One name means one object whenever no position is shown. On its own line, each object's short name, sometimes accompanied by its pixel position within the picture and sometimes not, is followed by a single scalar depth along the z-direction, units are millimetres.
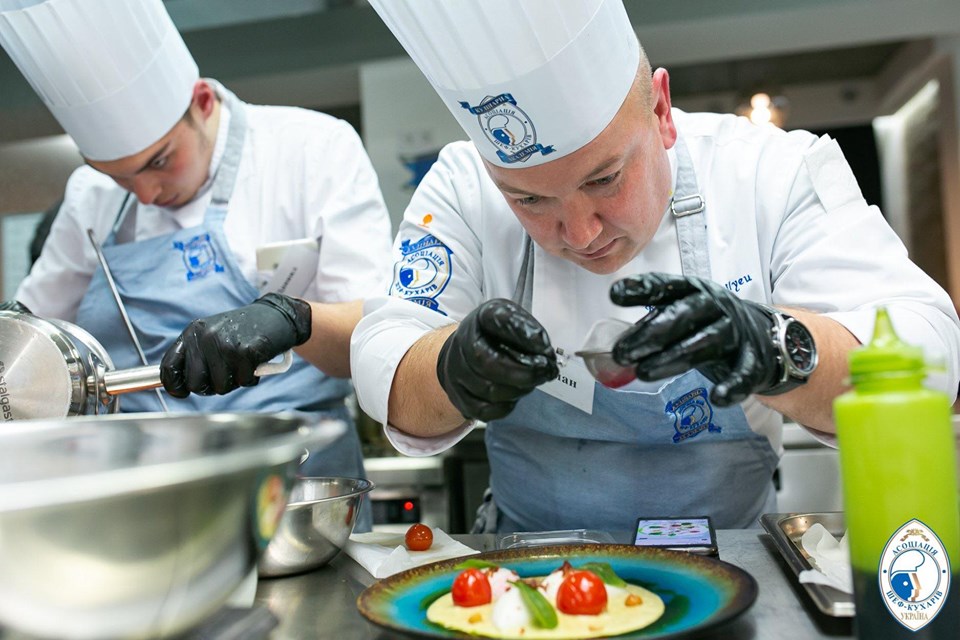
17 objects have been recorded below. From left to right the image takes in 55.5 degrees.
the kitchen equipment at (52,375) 1301
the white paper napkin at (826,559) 902
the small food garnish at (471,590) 897
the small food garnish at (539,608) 833
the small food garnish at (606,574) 925
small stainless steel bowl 1123
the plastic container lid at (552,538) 1221
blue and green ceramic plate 805
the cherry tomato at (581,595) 858
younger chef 1751
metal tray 838
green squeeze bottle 671
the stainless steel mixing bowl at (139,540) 589
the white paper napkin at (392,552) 1150
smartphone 1103
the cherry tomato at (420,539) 1215
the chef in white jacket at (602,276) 1072
